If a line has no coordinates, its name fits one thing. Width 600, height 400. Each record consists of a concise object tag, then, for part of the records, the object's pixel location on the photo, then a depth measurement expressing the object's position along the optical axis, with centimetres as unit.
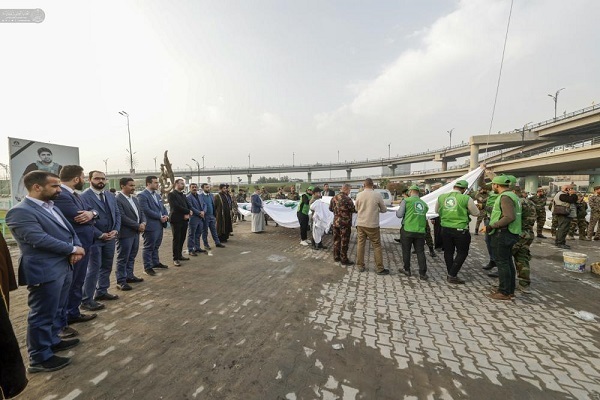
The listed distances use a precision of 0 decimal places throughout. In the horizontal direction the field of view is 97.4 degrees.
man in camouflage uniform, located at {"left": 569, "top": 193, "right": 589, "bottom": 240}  952
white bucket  571
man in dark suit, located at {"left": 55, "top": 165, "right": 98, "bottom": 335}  346
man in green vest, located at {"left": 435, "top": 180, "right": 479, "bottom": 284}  502
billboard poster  807
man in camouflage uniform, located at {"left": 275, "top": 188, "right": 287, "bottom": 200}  1566
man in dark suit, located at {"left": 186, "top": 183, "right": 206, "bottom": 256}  725
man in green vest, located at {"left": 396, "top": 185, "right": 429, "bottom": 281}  551
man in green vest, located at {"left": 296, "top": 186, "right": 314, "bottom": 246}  895
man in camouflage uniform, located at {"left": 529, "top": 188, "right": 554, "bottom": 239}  855
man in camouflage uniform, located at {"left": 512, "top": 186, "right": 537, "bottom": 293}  477
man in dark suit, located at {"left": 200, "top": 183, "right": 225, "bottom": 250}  791
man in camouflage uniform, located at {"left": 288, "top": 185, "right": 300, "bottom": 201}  1411
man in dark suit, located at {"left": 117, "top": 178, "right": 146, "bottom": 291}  478
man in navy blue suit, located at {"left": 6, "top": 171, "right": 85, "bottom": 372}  256
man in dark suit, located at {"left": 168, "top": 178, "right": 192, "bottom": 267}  645
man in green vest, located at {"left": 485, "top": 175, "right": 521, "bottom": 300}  427
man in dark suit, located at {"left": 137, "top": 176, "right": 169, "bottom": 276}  556
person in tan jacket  583
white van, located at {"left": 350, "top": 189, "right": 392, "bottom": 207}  1982
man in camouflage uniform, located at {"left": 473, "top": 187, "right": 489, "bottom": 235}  781
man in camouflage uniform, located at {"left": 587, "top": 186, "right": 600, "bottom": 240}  922
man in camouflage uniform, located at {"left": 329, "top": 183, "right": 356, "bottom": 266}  649
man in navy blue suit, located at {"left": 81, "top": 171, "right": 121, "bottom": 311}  394
